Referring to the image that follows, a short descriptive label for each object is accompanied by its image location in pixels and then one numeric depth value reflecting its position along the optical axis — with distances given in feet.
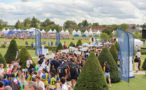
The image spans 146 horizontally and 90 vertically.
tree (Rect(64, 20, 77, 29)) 576.94
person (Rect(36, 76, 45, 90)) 26.34
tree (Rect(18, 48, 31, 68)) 55.00
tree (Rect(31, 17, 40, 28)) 479.41
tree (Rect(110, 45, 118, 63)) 70.03
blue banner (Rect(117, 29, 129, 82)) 33.21
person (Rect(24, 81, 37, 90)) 23.54
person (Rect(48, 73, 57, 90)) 29.63
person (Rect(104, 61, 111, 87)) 42.93
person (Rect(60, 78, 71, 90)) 26.81
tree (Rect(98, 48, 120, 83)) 48.44
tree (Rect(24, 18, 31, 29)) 491.39
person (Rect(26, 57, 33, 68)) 46.54
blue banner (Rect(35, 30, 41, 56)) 104.35
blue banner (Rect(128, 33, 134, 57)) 45.58
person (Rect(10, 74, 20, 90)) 27.09
